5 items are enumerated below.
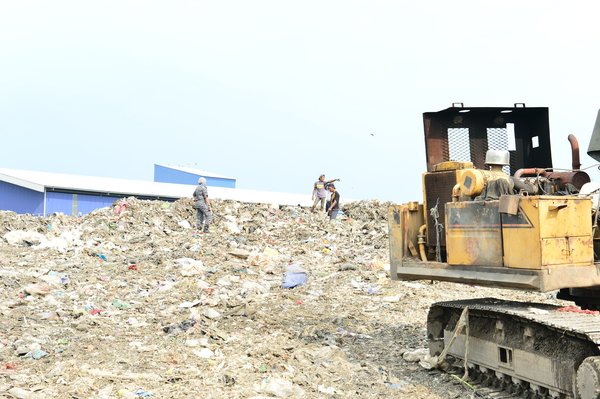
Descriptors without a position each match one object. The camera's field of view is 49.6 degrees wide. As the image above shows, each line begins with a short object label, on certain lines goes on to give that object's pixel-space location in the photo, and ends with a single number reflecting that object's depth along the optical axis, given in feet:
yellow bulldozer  15.98
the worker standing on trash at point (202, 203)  55.93
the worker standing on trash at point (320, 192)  67.97
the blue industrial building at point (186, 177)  137.49
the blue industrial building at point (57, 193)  85.40
